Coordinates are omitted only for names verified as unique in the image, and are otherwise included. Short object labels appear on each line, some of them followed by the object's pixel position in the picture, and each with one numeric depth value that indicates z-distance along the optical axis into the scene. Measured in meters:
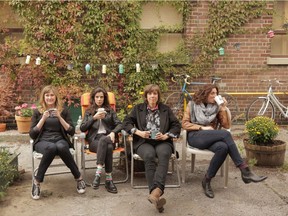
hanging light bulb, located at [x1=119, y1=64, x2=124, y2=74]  7.38
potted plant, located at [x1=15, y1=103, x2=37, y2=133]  6.85
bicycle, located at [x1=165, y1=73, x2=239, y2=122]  7.59
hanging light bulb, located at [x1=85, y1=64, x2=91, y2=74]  7.31
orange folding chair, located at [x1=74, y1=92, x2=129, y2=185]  4.55
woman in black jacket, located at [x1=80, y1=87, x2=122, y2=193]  4.33
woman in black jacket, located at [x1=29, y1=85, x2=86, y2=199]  4.14
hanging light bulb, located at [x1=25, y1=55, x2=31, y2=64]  7.08
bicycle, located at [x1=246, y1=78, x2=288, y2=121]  7.62
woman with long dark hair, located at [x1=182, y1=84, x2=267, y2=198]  4.21
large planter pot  5.06
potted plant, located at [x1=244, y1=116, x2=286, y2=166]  5.05
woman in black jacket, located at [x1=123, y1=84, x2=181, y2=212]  4.06
